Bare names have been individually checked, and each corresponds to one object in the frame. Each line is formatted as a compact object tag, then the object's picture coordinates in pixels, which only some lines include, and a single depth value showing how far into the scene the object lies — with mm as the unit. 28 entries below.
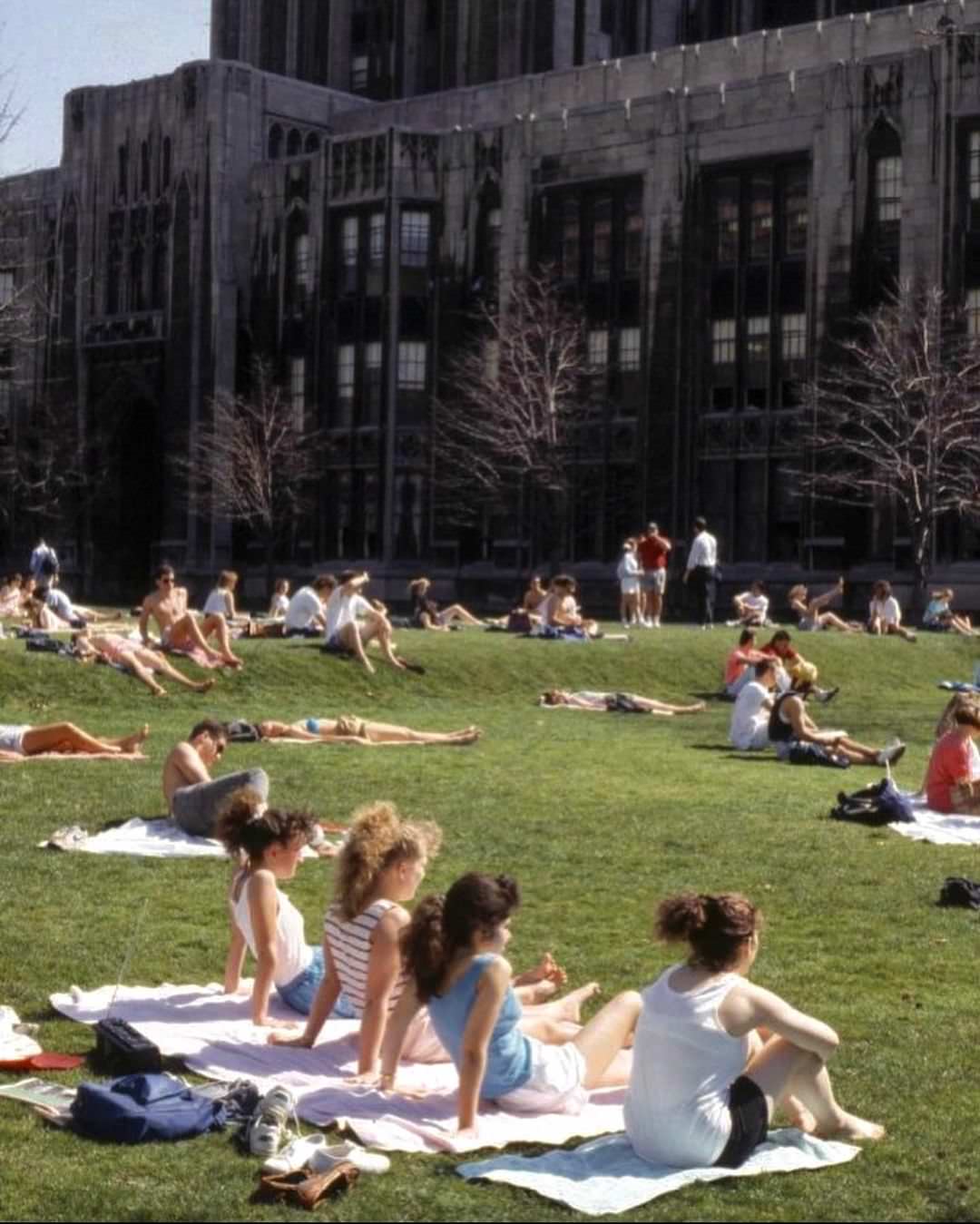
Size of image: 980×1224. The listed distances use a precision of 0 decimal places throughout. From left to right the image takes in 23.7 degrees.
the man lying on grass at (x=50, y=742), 24062
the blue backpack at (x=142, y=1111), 9602
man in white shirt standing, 47594
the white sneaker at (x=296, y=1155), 9019
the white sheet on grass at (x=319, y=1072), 9883
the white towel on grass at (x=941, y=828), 19922
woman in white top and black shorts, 9344
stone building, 60875
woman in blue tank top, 9867
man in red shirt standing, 46219
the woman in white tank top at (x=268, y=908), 11883
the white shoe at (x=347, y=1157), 9148
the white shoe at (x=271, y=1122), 9422
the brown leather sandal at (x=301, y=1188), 8703
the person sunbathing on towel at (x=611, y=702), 33656
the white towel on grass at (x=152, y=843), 17734
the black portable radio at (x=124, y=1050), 10602
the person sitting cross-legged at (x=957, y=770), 21297
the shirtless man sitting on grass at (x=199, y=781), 17953
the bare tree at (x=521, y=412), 64125
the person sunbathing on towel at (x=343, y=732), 26797
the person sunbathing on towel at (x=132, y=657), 32000
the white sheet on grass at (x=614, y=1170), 8938
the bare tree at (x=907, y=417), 55031
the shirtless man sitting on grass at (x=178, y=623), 33781
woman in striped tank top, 10719
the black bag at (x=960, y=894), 16188
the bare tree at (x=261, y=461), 70500
